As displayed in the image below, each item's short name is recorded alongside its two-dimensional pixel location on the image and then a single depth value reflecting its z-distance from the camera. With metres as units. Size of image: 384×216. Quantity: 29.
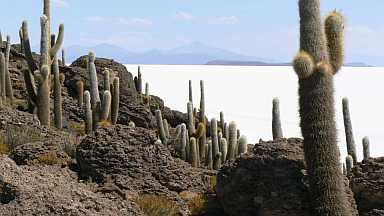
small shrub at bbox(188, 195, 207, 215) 6.98
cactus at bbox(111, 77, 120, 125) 12.06
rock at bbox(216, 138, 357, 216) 6.00
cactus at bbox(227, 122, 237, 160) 11.39
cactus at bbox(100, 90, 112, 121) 10.67
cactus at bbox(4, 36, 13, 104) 14.73
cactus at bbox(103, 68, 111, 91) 12.46
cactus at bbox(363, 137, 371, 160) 10.77
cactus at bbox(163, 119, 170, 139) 13.30
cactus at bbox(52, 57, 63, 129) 12.34
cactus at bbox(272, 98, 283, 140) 9.47
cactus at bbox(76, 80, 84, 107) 15.56
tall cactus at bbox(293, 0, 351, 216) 5.93
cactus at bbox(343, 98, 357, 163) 11.01
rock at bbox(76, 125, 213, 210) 7.34
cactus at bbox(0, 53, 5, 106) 13.79
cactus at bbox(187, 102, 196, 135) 13.02
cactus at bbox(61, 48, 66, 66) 22.28
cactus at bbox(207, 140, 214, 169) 11.95
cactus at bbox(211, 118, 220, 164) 11.85
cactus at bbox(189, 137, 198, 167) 11.42
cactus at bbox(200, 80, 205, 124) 17.00
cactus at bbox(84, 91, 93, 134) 11.35
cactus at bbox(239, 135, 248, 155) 11.51
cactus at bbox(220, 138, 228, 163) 12.05
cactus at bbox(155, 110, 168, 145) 12.54
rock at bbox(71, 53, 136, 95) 19.17
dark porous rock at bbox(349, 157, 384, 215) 6.34
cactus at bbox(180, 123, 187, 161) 11.40
